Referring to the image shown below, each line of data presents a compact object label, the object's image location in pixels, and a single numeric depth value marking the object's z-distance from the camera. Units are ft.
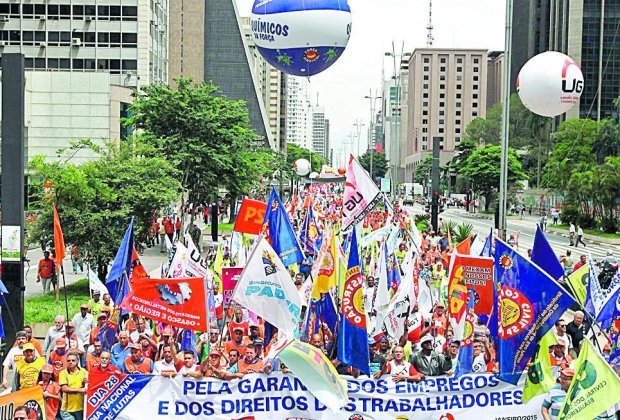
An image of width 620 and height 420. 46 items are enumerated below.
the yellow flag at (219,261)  51.72
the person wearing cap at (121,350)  34.32
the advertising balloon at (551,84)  61.36
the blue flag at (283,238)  44.34
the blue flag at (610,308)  36.27
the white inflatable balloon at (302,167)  259.19
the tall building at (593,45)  333.83
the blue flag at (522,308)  30.35
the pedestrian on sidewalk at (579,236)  149.28
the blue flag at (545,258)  35.04
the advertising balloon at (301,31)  47.36
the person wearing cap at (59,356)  33.73
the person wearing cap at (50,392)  31.73
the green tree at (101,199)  69.82
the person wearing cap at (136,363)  33.53
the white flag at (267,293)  35.32
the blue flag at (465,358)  32.83
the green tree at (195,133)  108.27
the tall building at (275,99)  588.50
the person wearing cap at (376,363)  32.76
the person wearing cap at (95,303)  44.39
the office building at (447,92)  622.54
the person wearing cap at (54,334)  38.47
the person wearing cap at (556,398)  29.12
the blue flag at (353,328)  32.81
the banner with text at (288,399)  31.99
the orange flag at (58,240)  47.56
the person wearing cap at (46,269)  70.44
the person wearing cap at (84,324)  41.93
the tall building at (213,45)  340.39
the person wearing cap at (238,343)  35.17
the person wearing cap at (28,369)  34.32
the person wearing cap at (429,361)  33.17
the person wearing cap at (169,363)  33.12
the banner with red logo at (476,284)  39.10
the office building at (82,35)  199.41
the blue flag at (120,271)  41.24
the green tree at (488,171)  262.88
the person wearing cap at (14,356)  34.99
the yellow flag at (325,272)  37.27
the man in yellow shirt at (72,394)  31.99
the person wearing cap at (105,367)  32.22
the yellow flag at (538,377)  31.63
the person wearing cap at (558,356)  32.33
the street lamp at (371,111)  235.91
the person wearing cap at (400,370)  32.58
